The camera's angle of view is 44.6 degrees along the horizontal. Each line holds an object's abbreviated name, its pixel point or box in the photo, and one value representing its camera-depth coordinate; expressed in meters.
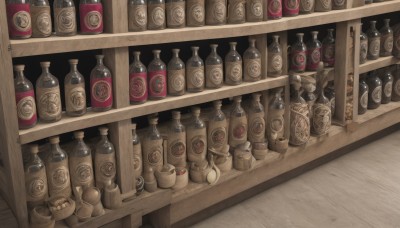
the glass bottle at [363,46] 2.70
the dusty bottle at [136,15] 1.77
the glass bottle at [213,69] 2.07
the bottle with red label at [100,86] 1.76
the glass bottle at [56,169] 1.74
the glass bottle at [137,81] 1.86
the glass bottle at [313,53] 2.48
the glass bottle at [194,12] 1.95
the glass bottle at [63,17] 1.63
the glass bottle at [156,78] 1.92
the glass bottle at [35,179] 1.69
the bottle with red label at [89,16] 1.69
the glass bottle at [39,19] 1.59
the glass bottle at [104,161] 1.85
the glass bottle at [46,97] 1.66
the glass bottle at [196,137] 2.11
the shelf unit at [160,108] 1.57
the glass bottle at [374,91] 2.85
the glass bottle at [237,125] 2.24
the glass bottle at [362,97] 2.77
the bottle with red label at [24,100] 1.59
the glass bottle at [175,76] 1.97
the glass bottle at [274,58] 2.29
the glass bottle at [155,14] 1.84
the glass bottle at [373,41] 2.76
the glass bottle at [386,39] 2.83
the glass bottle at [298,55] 2.40
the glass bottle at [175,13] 1.89
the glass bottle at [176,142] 2.05
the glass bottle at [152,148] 1.99
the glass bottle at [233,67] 2.14
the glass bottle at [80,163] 1.79
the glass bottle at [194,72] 2.02
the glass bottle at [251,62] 2.20
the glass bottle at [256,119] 2.29
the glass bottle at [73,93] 1.72
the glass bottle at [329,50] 2.60
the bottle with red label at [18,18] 1.52
